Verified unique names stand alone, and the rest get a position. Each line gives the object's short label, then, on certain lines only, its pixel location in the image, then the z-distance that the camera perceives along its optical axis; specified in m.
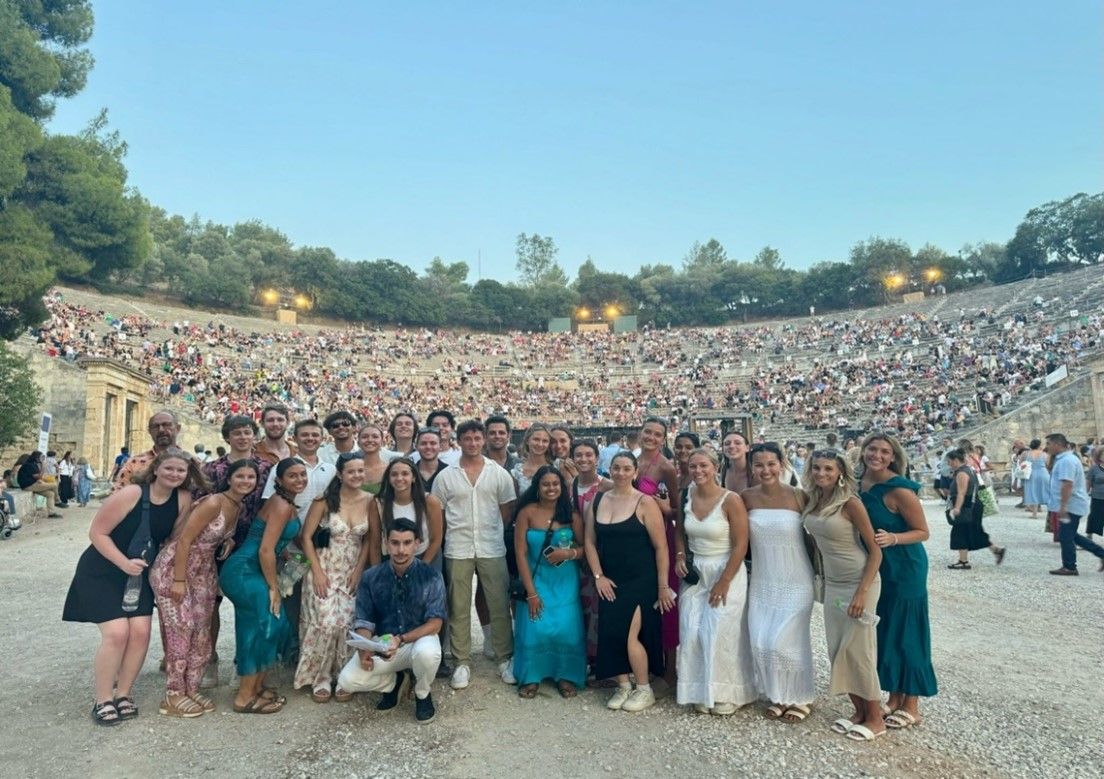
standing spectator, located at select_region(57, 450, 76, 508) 14.51
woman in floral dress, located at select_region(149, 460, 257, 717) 3.56
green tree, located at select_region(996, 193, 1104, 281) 48.81
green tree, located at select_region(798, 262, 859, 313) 54.50
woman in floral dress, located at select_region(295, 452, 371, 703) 3.73
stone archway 18.00
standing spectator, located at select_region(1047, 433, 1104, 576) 7.21
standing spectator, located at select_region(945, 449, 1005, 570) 7.45
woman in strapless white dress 3.43
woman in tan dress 3.24
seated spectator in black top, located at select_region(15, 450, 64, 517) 12.50
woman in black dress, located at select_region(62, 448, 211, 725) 3.46
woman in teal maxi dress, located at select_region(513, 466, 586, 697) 3.85
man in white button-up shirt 4.10
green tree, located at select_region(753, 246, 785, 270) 74.24
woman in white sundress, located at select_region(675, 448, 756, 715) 3.54
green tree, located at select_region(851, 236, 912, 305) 52.03
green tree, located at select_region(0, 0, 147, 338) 16.36
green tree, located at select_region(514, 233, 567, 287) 73.94
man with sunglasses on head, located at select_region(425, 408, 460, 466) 5.11
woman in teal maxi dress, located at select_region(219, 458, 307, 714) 3.61
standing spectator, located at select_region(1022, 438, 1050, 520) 11.27
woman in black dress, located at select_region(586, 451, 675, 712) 3.72
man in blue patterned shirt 3.50
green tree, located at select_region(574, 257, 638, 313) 59.59
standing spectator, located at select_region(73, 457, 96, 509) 15.20
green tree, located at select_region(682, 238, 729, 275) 76.88
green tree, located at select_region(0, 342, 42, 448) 12.94
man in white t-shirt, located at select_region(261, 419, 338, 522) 3.93
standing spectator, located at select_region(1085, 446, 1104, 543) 7.64
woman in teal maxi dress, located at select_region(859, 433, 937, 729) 3.32
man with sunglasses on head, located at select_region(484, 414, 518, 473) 4.88
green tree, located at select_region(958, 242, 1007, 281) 52.59
